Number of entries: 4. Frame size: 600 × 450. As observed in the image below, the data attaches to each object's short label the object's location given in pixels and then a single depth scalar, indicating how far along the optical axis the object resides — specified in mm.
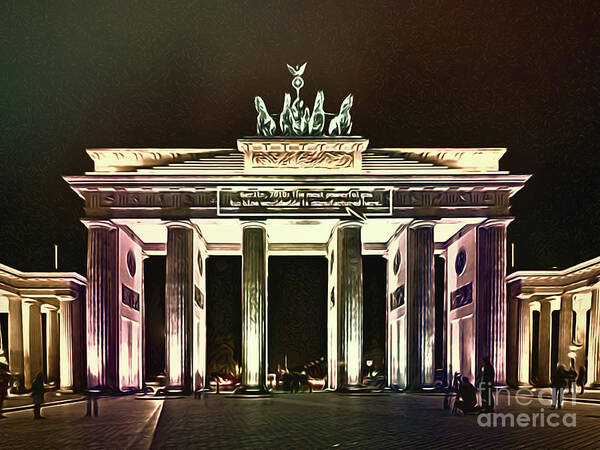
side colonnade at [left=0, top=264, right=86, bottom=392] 46250
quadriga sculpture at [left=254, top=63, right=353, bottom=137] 39750
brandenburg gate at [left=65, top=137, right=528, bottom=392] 38406
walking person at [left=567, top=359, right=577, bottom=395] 29988
